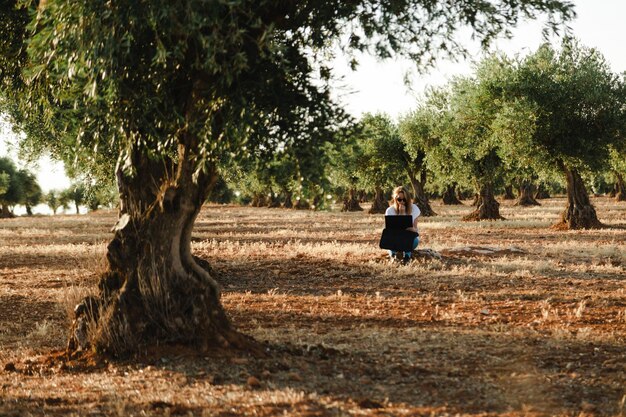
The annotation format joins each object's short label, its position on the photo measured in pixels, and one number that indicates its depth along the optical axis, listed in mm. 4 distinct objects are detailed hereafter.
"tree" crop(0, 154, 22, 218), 80750
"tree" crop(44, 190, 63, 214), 130125
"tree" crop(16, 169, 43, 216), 83200
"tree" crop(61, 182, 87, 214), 124162
